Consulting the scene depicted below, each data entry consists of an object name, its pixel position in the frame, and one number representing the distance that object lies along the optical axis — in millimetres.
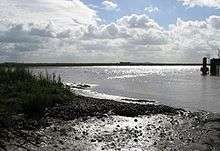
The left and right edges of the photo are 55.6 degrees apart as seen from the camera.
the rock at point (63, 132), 8187
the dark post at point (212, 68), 55205
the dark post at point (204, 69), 60645
